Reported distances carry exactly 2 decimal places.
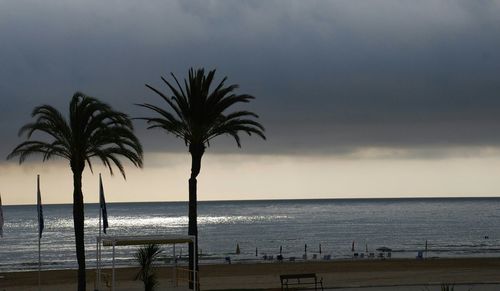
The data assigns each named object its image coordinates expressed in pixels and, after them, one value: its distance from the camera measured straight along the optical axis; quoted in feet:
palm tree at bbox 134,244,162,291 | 103.96
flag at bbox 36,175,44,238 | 118.83
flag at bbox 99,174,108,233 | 117.27
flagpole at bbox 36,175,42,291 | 118.48
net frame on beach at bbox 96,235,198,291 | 99.19
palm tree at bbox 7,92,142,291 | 115.34
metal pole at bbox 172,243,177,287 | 112.37
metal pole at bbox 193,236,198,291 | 102.12
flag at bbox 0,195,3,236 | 115.54
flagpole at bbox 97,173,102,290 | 103.30
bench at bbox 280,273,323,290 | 117.50
